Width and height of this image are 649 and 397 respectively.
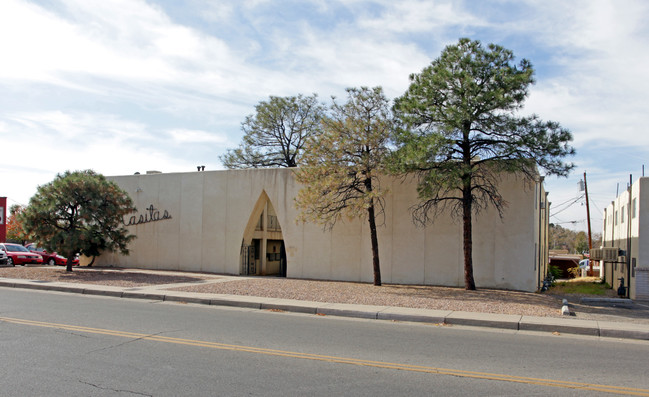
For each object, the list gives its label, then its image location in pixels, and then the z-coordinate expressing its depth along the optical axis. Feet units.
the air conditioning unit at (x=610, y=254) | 73.87
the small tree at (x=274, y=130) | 143.64
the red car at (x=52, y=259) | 108.58
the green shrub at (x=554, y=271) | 118.83
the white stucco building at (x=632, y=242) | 59.67
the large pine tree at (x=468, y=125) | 55.01
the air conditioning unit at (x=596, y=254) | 97.17
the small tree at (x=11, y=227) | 84.86
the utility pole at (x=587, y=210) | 141.79
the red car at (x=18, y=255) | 99.24
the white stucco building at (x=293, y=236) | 67.67
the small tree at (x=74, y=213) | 75.31
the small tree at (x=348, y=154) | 63.10
